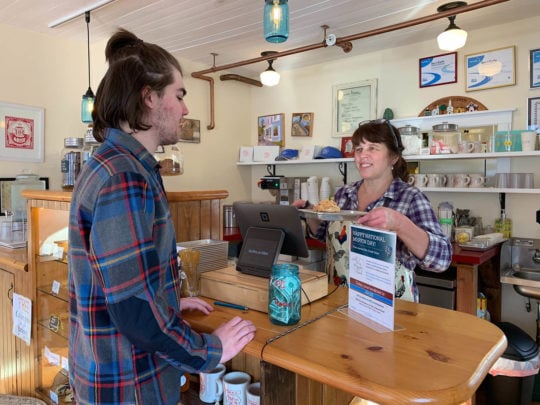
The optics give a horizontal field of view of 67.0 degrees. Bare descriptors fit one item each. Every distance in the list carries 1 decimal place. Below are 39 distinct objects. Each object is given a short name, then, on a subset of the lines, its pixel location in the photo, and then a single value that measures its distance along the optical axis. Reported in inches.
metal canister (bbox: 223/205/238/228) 162.4
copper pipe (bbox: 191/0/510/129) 100.4
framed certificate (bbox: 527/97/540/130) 120.6
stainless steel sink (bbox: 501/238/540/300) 105.7
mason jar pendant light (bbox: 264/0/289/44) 75.9
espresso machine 166.7
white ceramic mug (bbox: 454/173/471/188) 128.0
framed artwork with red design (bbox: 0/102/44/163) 122.0
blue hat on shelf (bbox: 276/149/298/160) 169.9
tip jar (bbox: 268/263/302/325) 40.7
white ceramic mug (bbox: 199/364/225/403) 59.9
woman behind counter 59.6
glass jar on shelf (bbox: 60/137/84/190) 88.7
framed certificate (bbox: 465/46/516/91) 125.3
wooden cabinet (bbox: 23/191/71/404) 80.1
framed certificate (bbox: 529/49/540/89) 120.8
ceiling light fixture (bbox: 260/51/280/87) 143.7
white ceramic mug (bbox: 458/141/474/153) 126.6
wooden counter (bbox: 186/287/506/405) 29.5
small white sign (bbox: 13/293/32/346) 84.1
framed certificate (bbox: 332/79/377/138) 154.5
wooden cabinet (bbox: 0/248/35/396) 85.9
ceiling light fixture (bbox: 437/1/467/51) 106.7
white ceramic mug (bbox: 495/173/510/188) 120.3
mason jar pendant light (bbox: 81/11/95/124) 117.0
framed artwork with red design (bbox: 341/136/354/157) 158.2
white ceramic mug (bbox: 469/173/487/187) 126.0
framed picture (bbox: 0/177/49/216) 121.2
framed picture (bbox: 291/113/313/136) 173.3
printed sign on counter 39.1
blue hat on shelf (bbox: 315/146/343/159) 158.7
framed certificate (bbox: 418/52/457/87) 135.9
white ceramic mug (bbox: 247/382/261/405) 54.8
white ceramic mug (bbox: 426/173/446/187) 132.5
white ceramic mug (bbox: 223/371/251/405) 56.5
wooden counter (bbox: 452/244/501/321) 105.3
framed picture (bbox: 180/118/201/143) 164.4
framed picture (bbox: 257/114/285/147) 182.7
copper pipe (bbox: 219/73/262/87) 174.9
